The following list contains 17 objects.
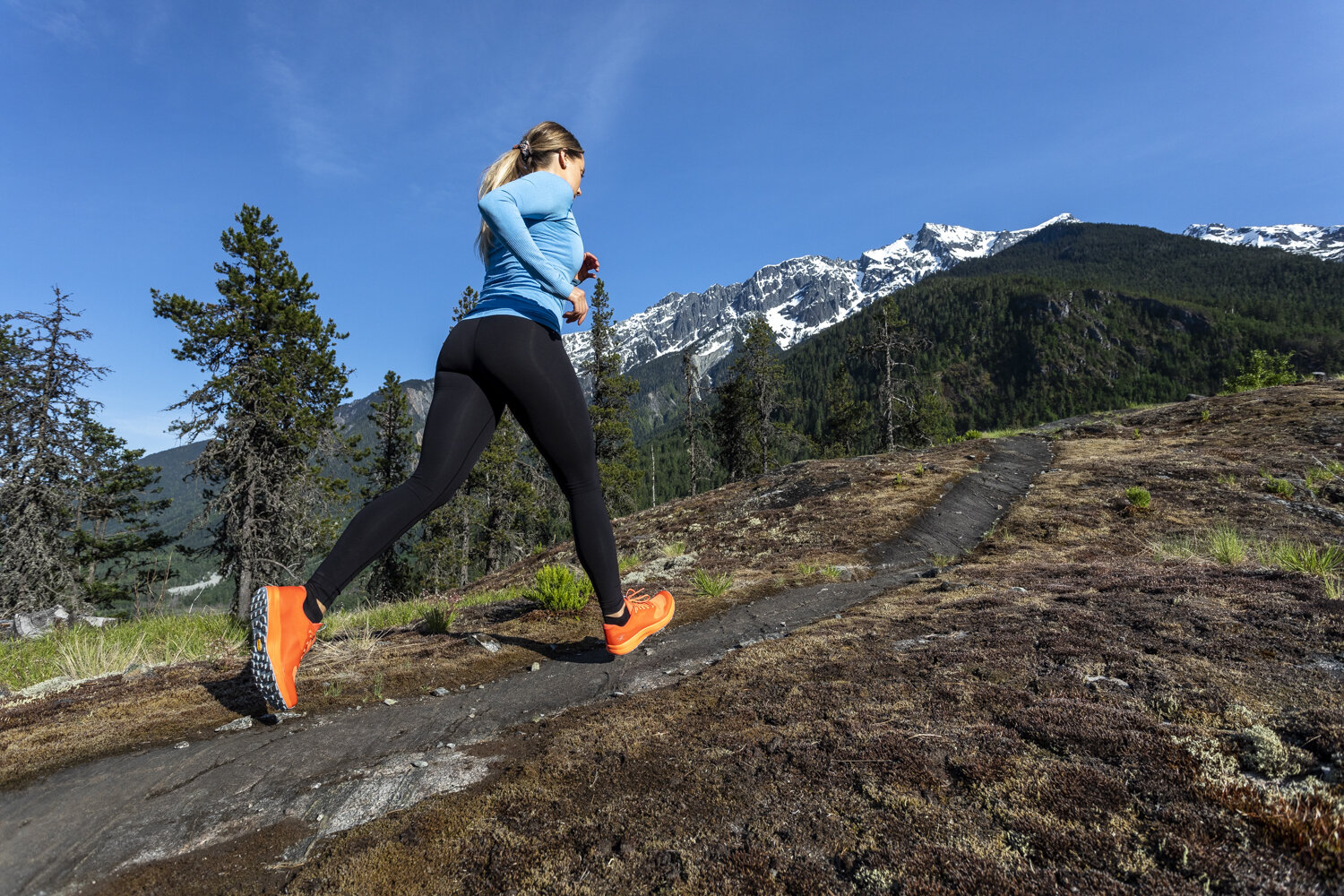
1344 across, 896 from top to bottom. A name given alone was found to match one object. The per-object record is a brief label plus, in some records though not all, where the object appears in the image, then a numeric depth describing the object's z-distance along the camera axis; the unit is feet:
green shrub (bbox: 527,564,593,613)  15.66
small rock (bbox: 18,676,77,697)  10.50
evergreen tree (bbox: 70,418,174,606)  79.45
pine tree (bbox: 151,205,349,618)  53.62
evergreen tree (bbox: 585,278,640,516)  99.25
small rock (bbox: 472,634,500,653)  12.76
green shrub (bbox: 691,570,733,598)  17.38
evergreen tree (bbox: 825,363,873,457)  173.78
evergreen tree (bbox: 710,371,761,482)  141.08
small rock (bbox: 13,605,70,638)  33.24
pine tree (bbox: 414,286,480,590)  88.38
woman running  8.59
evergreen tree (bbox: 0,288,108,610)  55.52
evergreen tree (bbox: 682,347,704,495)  132.87
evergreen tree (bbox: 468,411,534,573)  89.10
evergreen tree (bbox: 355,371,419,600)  91.76
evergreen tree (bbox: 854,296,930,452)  98.22
